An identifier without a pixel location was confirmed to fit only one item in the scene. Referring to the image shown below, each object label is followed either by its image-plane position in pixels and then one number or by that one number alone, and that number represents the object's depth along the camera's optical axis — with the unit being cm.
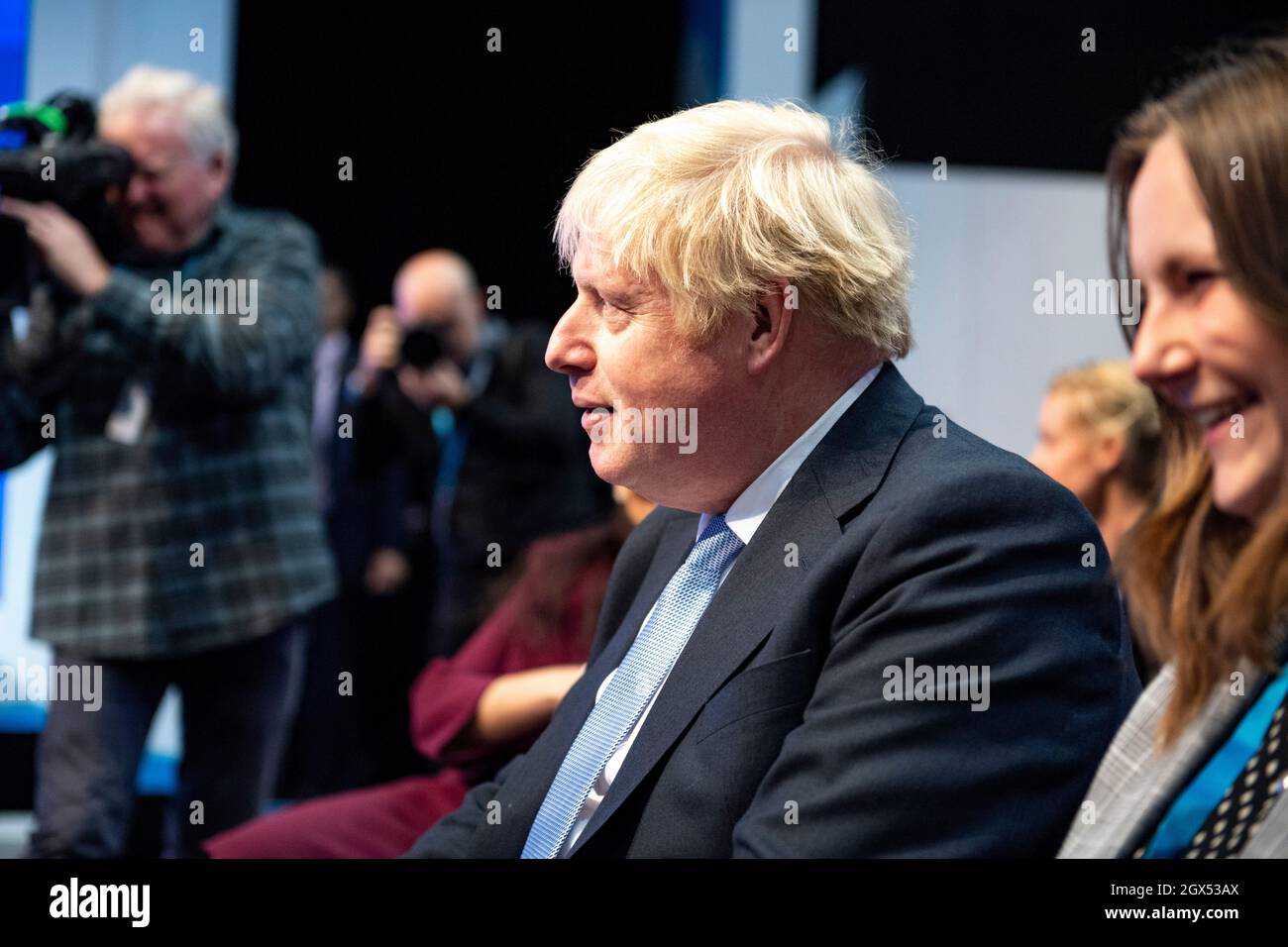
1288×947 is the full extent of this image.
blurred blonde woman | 281
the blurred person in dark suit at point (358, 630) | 479
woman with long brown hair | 95
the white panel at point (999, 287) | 426
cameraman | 265
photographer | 405
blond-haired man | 121
